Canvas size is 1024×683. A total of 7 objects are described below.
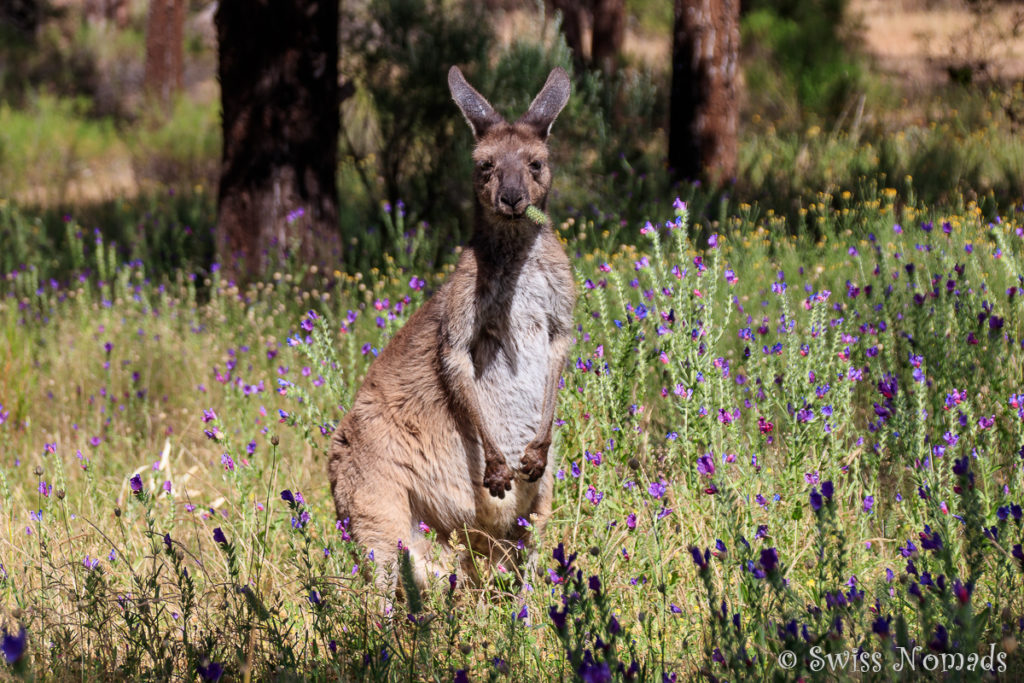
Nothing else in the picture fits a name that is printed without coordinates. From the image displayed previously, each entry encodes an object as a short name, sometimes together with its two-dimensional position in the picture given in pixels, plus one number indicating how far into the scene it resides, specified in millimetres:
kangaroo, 7398
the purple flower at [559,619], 4013
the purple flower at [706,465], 5293
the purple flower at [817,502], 4277
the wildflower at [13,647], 3408
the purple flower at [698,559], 4141
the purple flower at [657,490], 6207
